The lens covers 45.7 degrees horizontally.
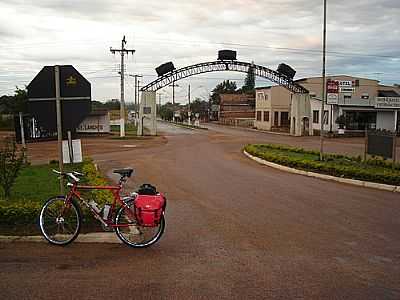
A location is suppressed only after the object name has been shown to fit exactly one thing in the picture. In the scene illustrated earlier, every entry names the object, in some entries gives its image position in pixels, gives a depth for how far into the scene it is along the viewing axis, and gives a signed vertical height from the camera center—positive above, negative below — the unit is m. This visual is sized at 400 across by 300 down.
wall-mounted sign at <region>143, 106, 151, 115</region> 46.53 -0.32
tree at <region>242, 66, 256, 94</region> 136.12 +6.56
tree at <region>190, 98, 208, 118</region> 118.62 -0.11
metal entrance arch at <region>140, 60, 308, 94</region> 45.44 +3.70
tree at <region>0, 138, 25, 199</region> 9.01 -1.15
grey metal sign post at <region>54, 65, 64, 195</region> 7.61 +0.01
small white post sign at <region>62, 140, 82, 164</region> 8.25 -0.77
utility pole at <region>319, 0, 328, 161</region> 19.67 +2.09
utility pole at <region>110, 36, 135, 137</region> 43.01 +2.54
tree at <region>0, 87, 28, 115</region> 46.85 +0.51
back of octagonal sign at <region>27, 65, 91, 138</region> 7.78 +0.18
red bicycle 6.67 -1.58
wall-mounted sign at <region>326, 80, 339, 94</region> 18.16 +0.74
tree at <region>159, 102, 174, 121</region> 122.50 -1.93
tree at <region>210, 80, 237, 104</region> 124.00 +5.23
